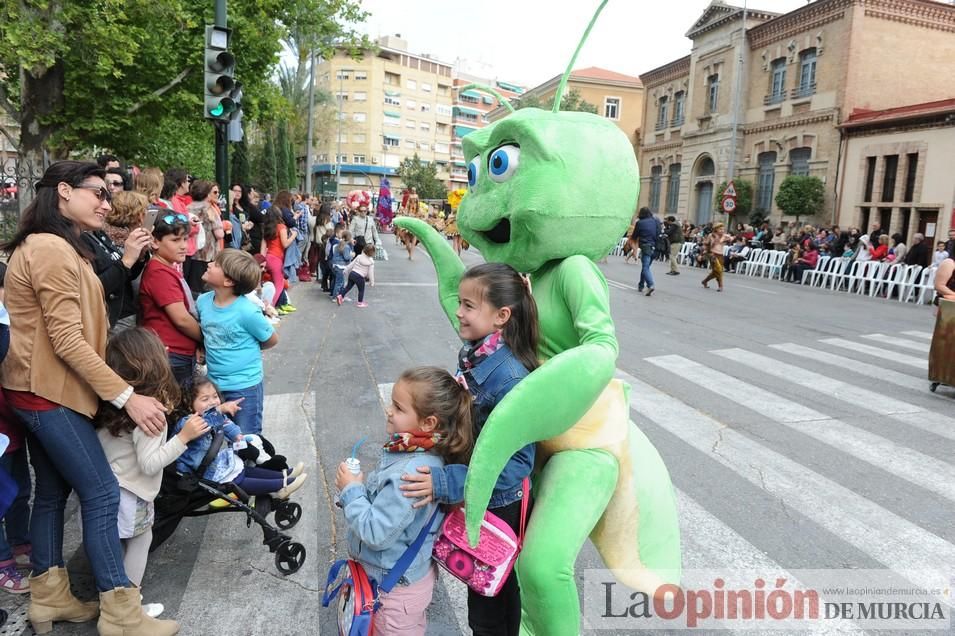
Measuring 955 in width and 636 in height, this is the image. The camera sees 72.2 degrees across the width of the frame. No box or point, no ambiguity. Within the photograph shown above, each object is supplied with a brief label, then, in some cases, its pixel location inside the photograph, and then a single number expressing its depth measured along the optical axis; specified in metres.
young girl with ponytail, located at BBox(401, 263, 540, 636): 2.18
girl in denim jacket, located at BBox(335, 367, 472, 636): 2.08
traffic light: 7.18
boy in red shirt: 3.50
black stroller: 3.00
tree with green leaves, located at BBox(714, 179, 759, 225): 27.11
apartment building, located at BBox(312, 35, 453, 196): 70.00
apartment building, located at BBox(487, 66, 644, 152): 52.00
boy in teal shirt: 3.67
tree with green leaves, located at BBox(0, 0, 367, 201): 10.22
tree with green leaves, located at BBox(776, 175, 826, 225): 23.41
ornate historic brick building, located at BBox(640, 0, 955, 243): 23.47
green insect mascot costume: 1.96
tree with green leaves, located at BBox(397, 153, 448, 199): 59.59
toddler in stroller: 3.00
